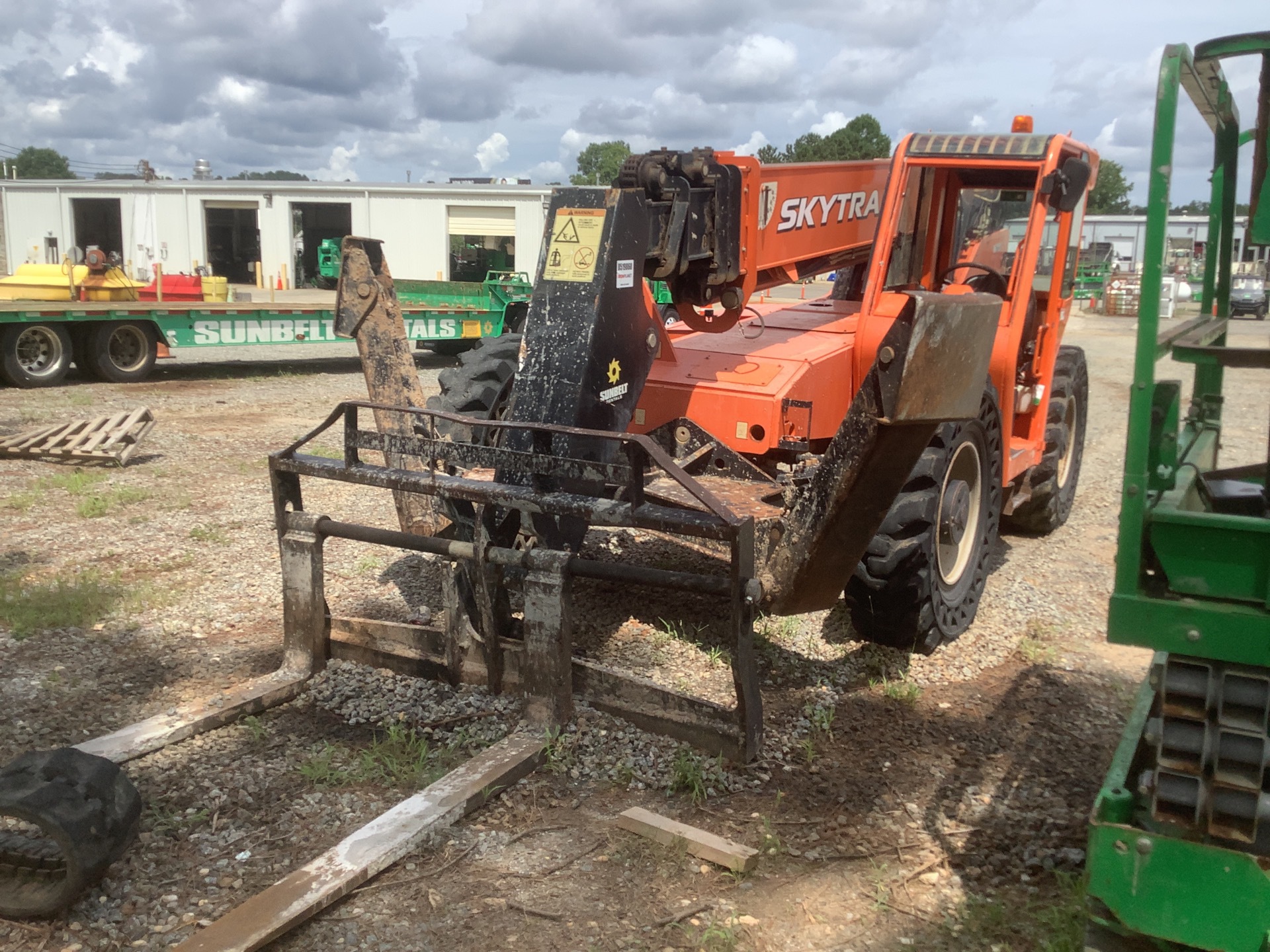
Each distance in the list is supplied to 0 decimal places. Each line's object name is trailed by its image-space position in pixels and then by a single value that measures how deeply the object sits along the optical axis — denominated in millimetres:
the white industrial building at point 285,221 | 28125
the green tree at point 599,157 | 86000
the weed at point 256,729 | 3969
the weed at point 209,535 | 6820
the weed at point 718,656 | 4887
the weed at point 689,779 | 3683
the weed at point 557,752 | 3795
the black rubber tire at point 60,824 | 2873
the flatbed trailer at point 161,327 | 13000
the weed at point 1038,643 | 5195
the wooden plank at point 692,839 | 3238
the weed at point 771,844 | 3369
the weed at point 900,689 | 4578
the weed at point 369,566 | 6207
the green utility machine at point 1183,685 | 2236
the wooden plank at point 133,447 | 8875
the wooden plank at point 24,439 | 9055
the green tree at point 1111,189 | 74269
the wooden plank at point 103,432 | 9031
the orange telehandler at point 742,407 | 3621
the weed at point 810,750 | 3992
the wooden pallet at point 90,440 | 8914
